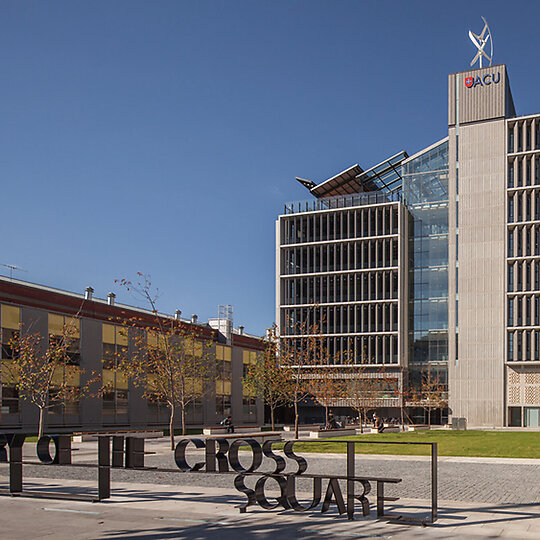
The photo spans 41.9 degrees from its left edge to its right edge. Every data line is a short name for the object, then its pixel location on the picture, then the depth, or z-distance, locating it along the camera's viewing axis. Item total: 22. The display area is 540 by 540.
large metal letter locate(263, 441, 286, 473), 13.17
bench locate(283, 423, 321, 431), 64.56
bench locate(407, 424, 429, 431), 67.75
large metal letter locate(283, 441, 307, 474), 13.55
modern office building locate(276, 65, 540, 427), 84.31
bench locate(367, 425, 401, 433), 61.69
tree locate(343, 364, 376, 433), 75.31
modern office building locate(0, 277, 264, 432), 51.69
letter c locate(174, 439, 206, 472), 13.70
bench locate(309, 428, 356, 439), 46.41
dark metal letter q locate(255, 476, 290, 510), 13.22
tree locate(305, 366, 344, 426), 60.29
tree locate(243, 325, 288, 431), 52.38
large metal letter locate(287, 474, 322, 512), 13.19
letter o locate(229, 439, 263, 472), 13.44
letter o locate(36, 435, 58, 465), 14.23
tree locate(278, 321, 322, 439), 44.44
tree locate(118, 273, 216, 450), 34.08
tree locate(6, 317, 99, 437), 38.22
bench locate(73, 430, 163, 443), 40.25
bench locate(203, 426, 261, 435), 51.34
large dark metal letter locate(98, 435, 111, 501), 14.10
